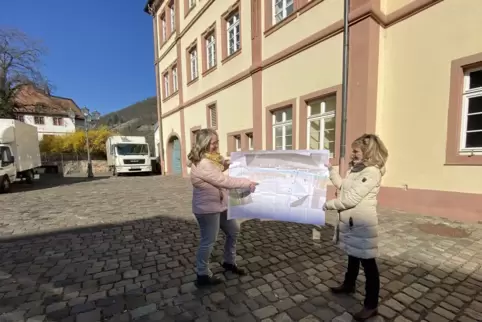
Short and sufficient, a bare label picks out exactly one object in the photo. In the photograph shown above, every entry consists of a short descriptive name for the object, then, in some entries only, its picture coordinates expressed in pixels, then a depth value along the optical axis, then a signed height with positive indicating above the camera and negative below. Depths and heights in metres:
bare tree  21.03 +5.87
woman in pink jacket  2.45 -0.43
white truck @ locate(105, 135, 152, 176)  19.03 -0.63
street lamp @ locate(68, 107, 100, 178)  18.67 +2.34
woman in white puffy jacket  2.02 -0.55
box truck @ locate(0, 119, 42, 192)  10.52 -0.15
